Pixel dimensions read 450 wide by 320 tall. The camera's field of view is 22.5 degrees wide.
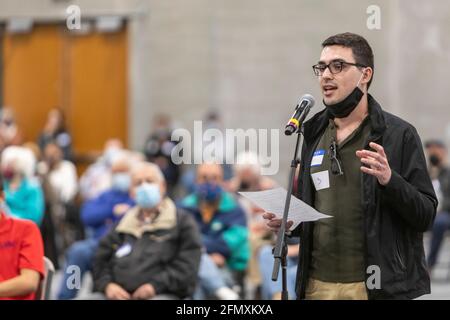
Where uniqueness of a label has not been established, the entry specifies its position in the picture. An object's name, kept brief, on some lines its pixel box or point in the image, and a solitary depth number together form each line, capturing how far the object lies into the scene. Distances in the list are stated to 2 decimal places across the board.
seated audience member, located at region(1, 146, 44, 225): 11.88
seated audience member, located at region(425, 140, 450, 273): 14.49
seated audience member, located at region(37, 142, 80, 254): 15.27
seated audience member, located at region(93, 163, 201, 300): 8.63
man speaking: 4.96
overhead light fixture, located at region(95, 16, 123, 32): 20.66
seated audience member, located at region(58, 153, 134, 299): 10.73
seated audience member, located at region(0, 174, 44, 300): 6.68
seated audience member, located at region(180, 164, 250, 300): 10.66
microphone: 5.04
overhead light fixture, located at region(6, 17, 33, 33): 21.58
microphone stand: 4.96
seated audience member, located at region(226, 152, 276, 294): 11.26
